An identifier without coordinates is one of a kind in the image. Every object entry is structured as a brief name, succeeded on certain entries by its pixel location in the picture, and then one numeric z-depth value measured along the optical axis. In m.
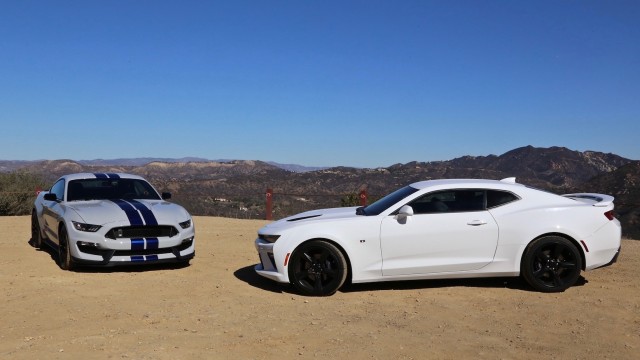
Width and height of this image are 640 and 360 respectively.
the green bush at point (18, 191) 20.85
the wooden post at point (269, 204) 16.94
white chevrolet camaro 6.94
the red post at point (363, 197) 15.76
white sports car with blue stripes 8.10
